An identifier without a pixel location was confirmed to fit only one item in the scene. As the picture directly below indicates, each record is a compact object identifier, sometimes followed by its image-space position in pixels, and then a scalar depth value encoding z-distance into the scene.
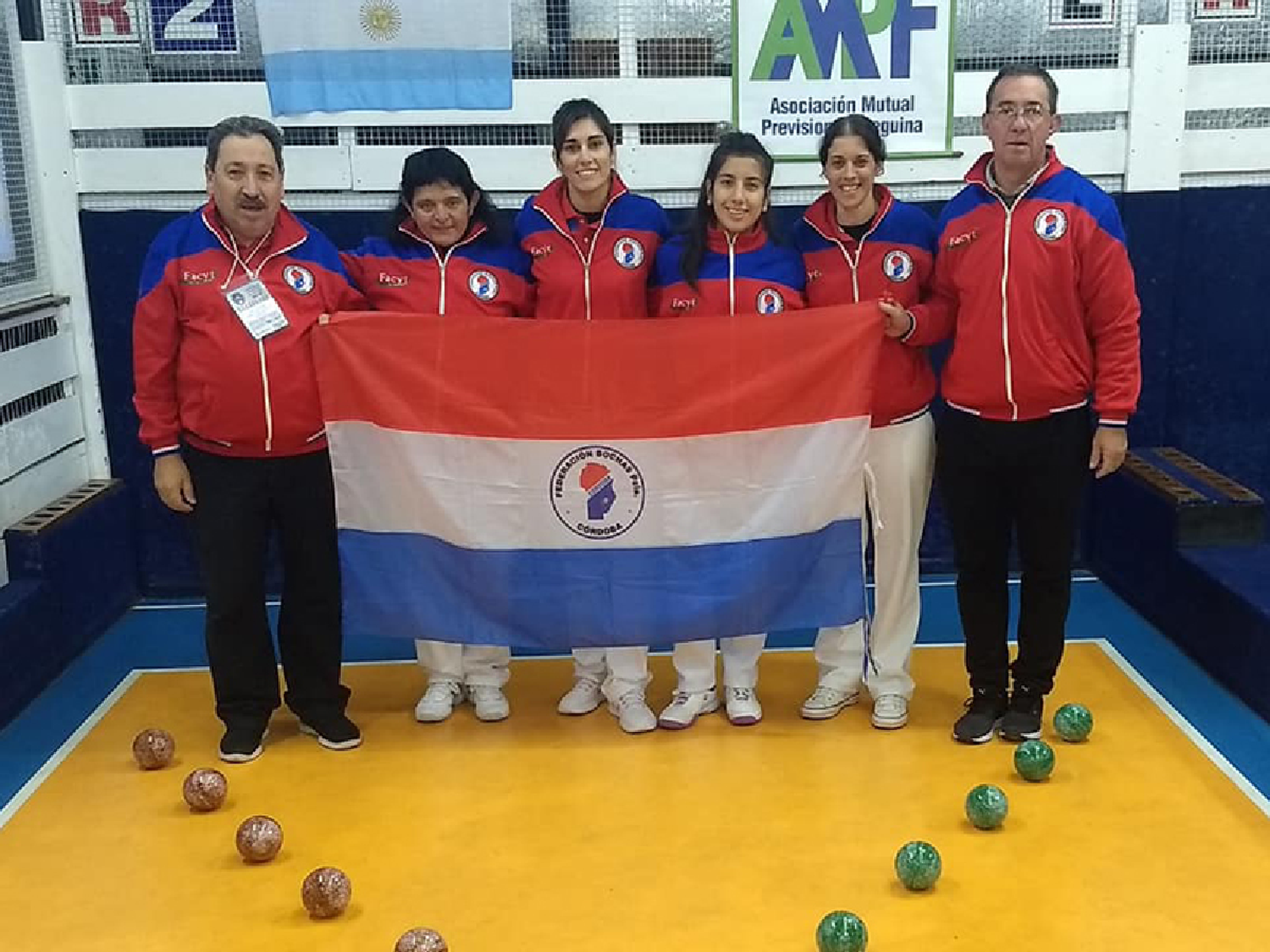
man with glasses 3.33
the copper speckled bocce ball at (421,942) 2.60
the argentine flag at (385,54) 4.71
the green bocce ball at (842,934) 2.63
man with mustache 3.46
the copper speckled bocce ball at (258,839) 3.11
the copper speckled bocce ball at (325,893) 2.86
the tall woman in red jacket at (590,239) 3.65
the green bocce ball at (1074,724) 3.66
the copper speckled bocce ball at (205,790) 3.38
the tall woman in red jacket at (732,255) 3.52
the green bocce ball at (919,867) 2.89
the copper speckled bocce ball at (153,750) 3.66
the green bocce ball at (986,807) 3.18
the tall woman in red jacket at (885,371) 3.50
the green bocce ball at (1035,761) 3.42
